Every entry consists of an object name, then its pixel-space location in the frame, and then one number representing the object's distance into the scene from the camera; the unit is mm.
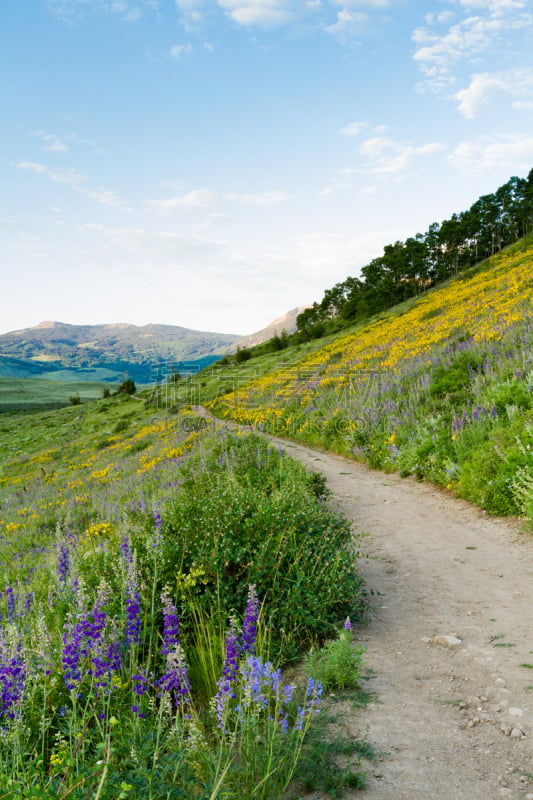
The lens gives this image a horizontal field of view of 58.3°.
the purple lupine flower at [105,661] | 2614
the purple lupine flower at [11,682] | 2513
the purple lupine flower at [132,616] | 2898
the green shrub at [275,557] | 4551
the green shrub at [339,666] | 3695
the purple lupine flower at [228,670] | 2418
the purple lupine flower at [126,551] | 4055
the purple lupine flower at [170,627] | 2629
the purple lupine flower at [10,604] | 4582
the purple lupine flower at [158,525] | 3835
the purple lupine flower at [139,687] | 2570
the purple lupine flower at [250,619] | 3020
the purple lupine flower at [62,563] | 4488
